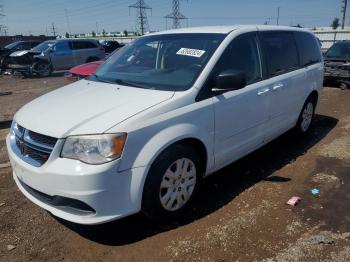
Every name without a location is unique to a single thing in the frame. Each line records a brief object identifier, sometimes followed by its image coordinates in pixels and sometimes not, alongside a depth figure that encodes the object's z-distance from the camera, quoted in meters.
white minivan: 2.91
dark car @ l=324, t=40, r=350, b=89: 11.29
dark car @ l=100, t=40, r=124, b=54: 27.01
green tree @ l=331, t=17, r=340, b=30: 70.25
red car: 8.90
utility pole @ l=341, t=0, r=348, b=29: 45.74
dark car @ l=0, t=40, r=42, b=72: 16.72
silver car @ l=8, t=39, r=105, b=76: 16.34
